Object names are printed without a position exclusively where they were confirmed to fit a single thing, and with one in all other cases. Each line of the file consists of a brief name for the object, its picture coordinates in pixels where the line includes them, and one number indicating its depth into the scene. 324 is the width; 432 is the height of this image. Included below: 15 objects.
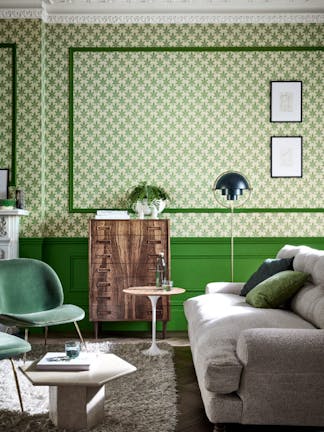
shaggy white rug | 2.76
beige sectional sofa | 2.45
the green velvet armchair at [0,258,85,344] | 4.01
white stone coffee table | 2.57
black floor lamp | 4.81
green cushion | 3.56
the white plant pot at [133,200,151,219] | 5.25
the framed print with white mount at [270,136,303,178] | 5.54
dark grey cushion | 4.10
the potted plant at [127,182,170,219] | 5.25
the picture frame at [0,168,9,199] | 5.41
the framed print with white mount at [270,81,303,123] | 5.55
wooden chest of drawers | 5.00
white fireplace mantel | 5.09
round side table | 4.28
